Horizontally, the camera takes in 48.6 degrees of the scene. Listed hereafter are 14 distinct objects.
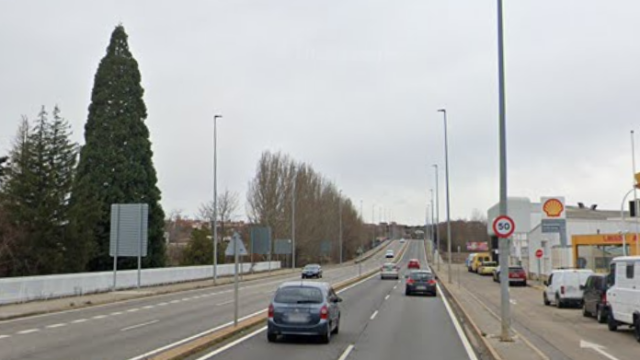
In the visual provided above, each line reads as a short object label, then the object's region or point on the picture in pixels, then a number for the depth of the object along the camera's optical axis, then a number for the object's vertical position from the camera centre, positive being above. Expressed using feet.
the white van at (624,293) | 62.23 -4.05
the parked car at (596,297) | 78.84 -5.64
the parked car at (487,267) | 243.89 -6.30
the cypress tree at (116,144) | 165.99 +24.39
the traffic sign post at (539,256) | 172.07 -2.30
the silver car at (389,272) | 211.00 -7.00
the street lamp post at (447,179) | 160.35 +16.66
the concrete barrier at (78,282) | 98.09 -6.05
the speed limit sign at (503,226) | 56.75 +1.84
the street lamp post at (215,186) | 167.42 +14.90
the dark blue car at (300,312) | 54.85 -5.00
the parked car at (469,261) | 288.98 -5.10
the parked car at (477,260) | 268.39 -4.23
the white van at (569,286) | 103.86 -5.36
